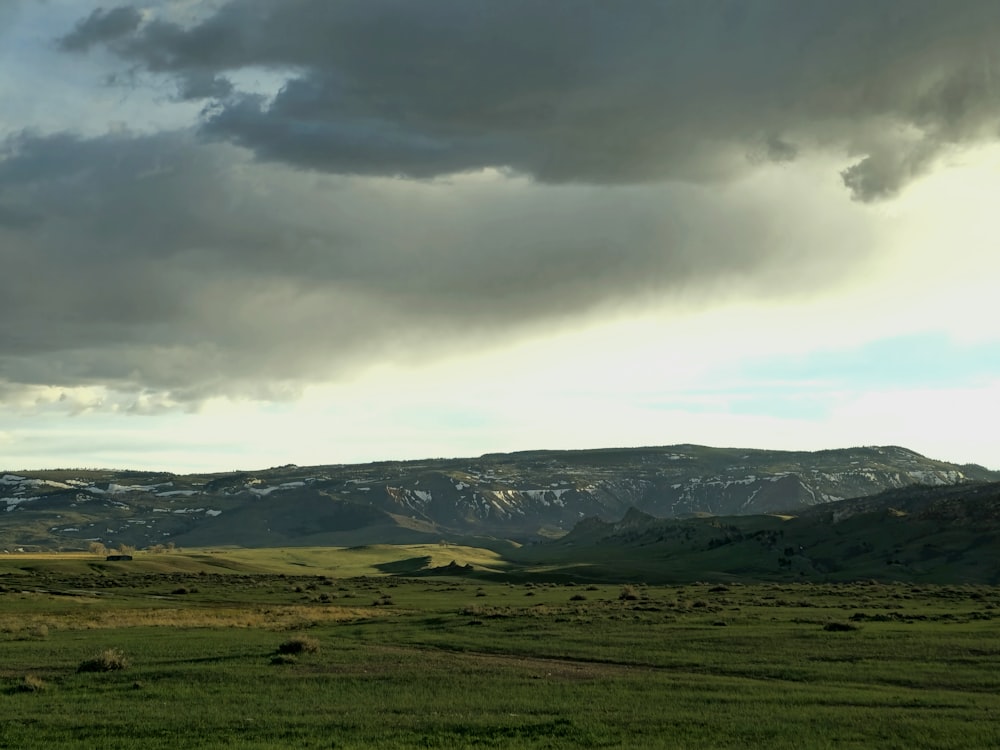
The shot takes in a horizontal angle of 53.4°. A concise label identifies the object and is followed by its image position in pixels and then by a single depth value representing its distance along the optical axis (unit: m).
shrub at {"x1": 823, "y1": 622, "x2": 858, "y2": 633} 59.89
